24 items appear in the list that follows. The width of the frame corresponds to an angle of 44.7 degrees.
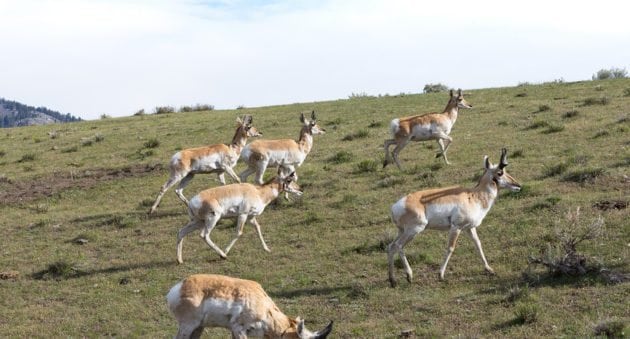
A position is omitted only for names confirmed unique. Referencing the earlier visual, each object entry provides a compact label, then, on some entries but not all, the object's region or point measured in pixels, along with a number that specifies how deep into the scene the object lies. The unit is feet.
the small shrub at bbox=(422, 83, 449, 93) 148.85
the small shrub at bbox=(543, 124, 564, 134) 80.94
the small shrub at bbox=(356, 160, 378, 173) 73.31
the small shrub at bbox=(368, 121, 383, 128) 99.85
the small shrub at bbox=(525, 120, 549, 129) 84.96
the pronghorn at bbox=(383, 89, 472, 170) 73.15
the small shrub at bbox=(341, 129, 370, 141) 93.45
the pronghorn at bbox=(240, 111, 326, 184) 67.72
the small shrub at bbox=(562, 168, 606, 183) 59.57
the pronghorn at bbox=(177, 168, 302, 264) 50.93
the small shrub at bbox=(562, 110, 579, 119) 88.40
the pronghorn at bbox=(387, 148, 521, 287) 43.32
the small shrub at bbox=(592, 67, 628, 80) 140.15
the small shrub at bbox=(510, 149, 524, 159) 72.02
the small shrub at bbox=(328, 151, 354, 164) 80.01
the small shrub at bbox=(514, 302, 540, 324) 36.35
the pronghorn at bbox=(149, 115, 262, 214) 65.26
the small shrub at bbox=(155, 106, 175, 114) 152.77
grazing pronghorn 32.58
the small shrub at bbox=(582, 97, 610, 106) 95.06
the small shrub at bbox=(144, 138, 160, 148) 100.12
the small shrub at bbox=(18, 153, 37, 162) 99.38
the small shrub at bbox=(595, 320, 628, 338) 33.01
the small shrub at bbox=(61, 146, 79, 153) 103.91
